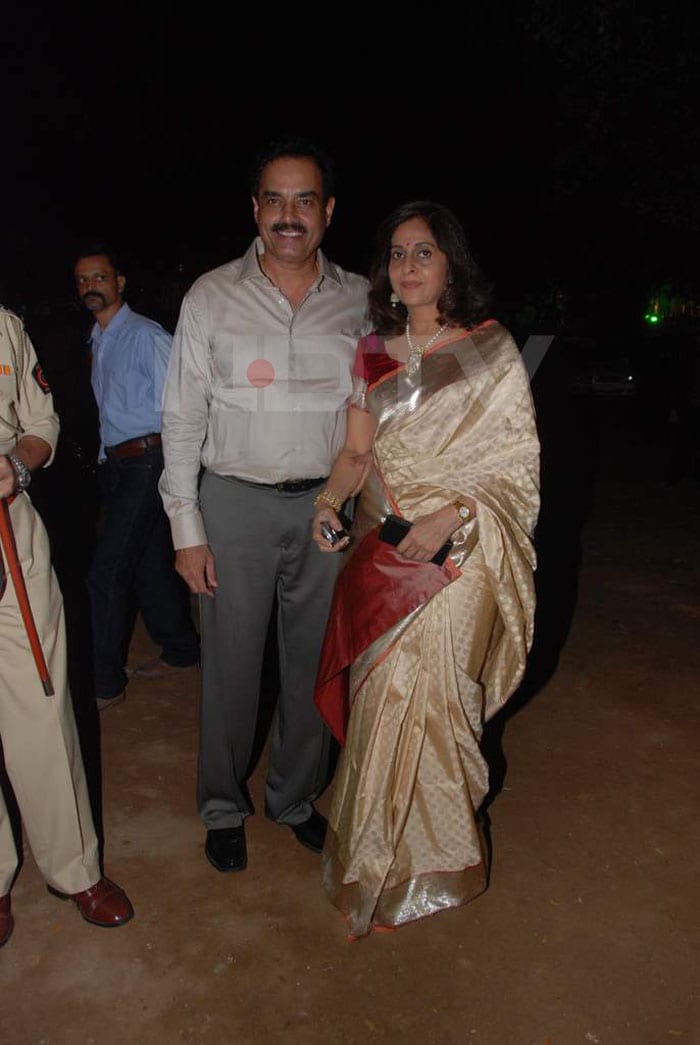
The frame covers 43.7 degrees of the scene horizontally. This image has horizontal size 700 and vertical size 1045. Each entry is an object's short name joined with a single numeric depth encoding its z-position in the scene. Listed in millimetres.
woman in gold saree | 2416
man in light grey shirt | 2633
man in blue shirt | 3969
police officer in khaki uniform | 2301
